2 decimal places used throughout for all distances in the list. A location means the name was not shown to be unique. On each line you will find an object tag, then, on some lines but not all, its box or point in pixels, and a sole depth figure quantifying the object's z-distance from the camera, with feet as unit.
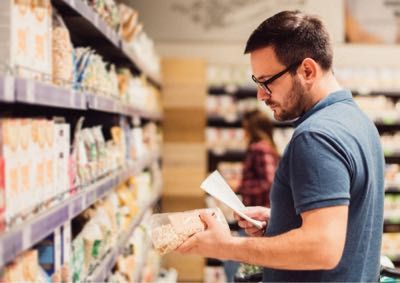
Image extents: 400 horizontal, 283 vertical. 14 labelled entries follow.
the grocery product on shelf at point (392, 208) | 21.02
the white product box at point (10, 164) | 4.79
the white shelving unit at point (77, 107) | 4.56
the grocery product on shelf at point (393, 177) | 21.26
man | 4.97
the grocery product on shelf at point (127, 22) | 12.01
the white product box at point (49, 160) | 6.09
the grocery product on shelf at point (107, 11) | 9.03
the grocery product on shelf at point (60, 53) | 6.91
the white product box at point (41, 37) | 5.86
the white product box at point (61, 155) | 6.61
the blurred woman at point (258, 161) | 15.67
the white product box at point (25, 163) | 5.19
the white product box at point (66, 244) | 6.86
